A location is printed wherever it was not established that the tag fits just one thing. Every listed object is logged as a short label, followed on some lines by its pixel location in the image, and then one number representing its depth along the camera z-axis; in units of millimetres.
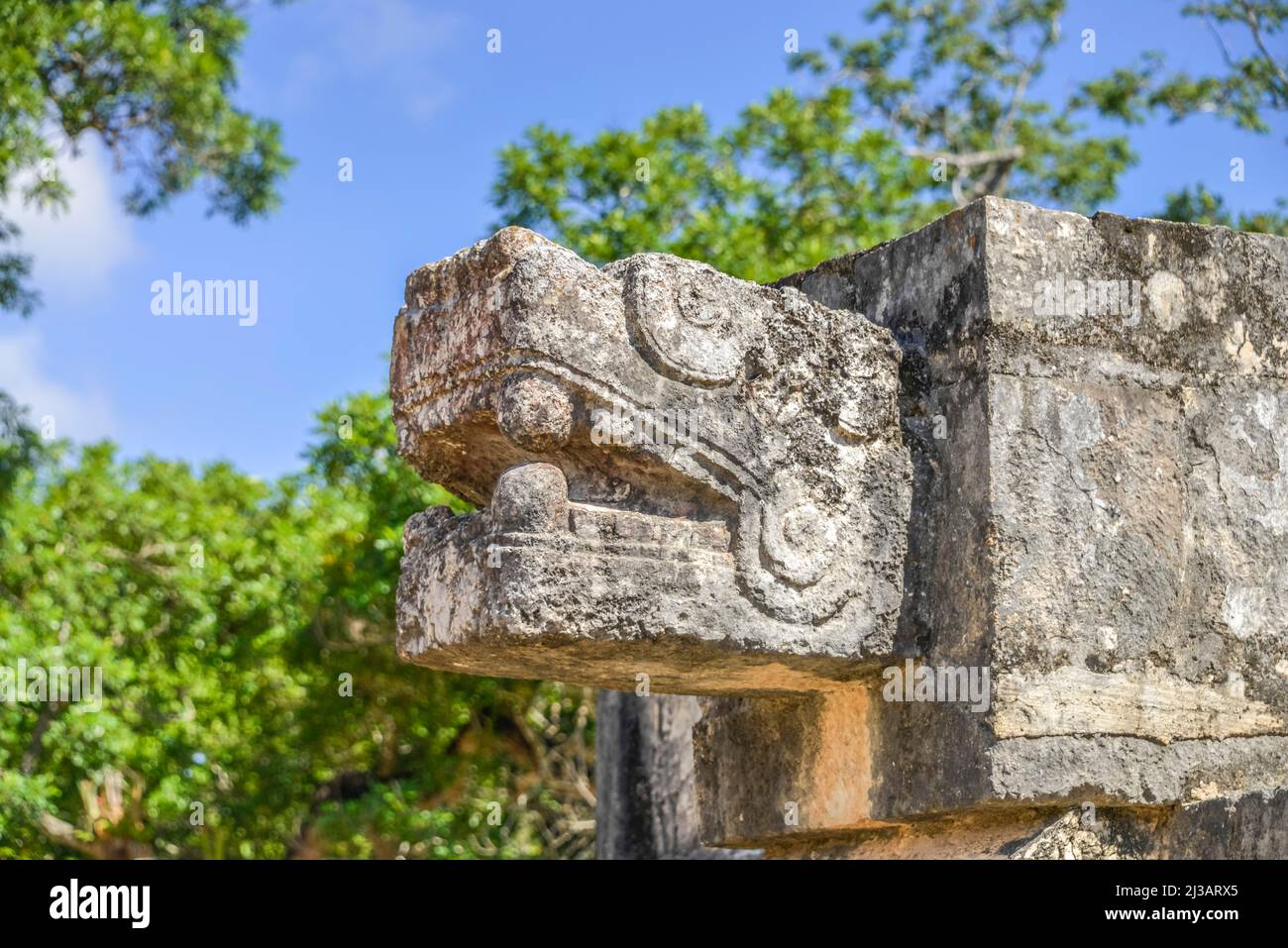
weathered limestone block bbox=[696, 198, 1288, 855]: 3551
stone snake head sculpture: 3328
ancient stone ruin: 3385
